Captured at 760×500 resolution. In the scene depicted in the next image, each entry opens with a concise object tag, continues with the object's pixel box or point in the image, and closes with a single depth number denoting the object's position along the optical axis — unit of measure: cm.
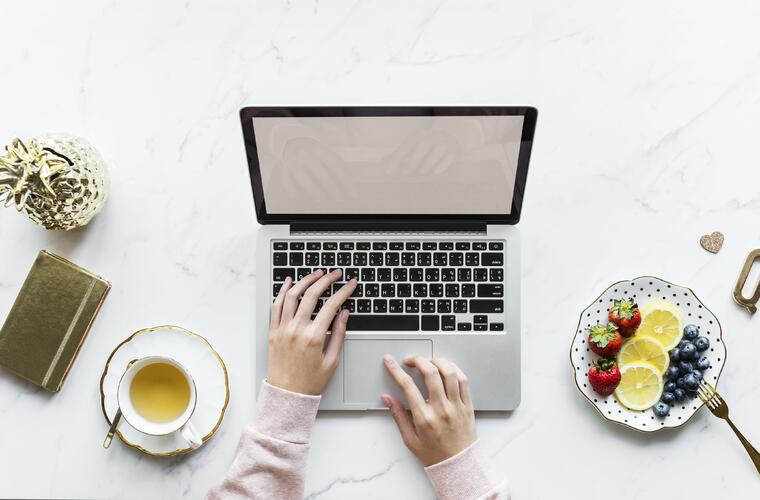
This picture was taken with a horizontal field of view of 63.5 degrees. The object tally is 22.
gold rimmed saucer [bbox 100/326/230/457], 91
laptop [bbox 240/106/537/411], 88
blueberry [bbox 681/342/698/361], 89
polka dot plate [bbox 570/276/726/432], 90
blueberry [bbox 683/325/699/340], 90
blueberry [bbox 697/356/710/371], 90
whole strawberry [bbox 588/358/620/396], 88
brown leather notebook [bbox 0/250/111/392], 92
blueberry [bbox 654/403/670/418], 90
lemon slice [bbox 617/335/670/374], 90
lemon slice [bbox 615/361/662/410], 90
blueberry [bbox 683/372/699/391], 89
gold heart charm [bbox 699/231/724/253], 95
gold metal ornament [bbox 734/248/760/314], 94
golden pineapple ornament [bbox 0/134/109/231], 83
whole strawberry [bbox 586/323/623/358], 88
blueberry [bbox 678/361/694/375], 90
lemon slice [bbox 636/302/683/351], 90
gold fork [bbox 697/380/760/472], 91
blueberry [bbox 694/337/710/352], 90
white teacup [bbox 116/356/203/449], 87
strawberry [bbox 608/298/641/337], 88
